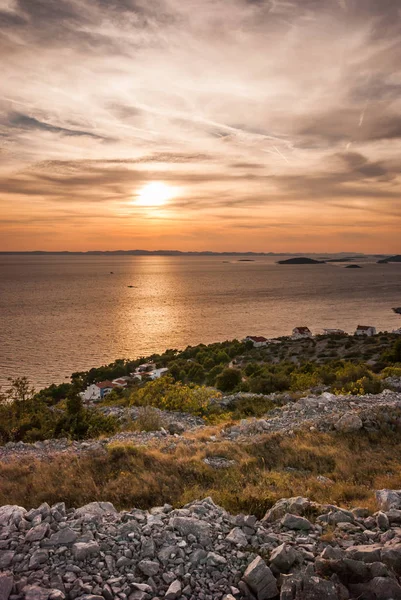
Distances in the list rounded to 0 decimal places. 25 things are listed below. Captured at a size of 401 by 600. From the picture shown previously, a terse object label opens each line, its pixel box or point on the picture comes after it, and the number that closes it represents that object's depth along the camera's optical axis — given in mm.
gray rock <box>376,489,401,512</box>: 8121
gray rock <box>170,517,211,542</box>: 7059
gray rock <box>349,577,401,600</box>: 5527
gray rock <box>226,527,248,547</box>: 6912
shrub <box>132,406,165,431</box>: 20109
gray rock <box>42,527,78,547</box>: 6656
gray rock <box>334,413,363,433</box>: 15259
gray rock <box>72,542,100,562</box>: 6385
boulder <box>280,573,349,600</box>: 5550
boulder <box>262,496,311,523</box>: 7955
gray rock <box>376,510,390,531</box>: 7305
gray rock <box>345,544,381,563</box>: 6176
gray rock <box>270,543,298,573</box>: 6203
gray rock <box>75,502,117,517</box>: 7798
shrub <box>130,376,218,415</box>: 25219
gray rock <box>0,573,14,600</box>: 5516
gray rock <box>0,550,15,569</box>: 6223
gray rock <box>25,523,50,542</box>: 6750
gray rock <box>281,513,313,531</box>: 7363
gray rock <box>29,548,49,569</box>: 6199
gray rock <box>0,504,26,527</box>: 7312
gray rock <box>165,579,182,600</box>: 5756
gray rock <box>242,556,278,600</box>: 5824
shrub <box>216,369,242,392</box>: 38812
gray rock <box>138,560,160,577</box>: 6184
